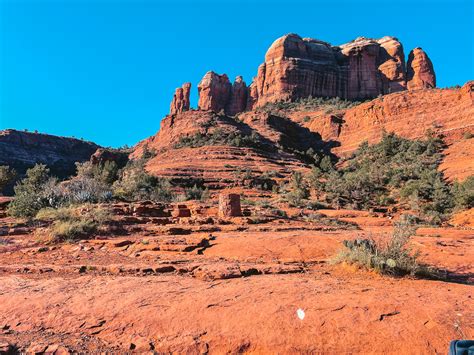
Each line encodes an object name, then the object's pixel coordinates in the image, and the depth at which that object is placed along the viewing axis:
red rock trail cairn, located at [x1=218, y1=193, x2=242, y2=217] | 13.74
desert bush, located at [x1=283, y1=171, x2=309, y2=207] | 21.43
